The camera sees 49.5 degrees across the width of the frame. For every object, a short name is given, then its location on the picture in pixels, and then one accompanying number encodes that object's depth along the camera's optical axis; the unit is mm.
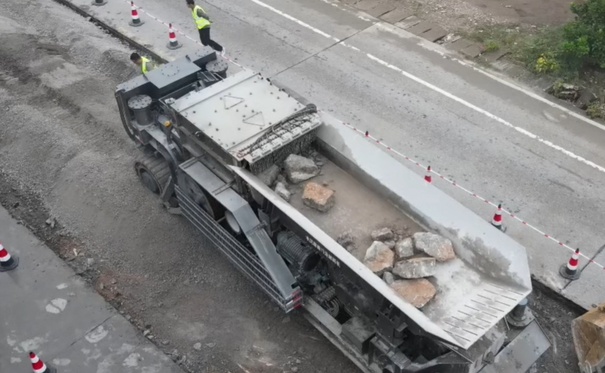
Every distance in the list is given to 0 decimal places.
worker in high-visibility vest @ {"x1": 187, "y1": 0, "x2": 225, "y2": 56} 11789
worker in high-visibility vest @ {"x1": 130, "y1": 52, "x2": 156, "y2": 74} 9961
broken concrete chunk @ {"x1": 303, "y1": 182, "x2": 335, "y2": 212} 7453
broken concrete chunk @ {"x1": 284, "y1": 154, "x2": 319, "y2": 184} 7793
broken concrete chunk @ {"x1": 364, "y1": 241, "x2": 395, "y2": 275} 6793
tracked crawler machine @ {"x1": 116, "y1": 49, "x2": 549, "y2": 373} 6473
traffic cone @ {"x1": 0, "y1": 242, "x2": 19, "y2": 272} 8664
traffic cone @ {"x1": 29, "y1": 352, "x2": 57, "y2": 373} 7199
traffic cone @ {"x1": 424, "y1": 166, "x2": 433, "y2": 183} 9844
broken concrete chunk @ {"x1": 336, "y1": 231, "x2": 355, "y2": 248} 7180
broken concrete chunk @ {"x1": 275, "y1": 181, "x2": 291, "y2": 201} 7575
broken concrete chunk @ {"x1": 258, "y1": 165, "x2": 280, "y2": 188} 7664
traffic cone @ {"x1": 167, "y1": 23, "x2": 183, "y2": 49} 12797
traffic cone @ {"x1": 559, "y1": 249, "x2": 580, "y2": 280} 8523
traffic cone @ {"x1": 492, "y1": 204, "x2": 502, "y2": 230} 8789
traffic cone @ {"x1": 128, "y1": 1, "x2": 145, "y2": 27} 13414
